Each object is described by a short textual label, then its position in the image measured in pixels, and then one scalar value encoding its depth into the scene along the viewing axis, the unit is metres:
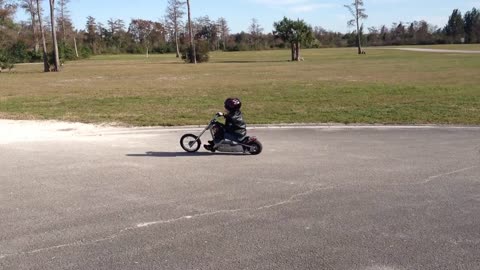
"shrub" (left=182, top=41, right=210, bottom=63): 67.44
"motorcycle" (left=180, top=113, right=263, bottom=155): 8.73
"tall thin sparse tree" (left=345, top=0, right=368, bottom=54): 86.56
